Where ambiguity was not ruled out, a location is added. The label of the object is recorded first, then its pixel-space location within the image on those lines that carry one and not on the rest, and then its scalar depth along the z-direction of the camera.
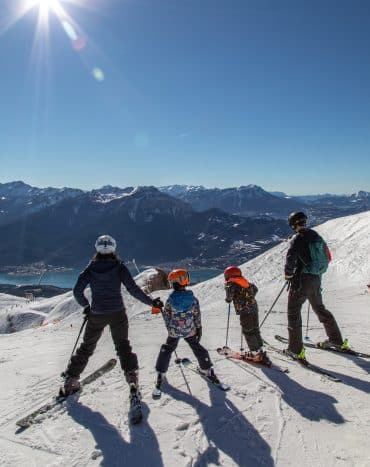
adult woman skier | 6.24
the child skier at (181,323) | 6.44
